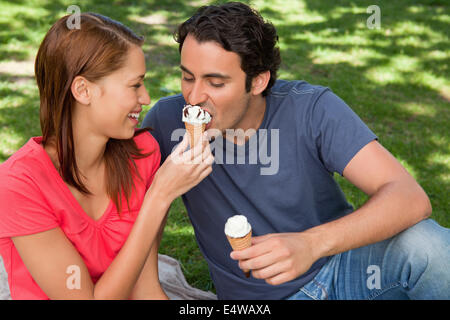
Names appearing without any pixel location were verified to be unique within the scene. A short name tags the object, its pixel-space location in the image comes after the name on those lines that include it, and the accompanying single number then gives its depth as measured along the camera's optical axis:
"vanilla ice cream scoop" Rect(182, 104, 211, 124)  2.64
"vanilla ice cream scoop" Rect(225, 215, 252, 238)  2.23
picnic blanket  3.43
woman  2.29
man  2.48
